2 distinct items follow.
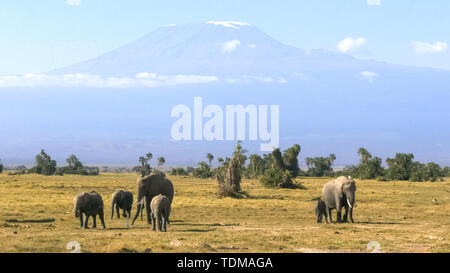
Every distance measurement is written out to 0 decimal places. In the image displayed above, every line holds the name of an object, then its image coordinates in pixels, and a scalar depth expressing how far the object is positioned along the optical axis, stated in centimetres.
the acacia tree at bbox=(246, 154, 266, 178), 10530
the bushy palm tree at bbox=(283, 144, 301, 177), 11081
